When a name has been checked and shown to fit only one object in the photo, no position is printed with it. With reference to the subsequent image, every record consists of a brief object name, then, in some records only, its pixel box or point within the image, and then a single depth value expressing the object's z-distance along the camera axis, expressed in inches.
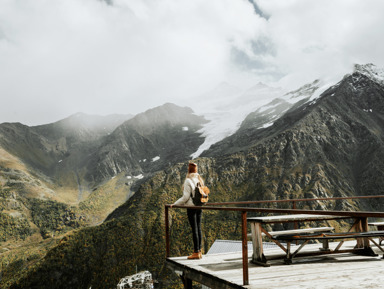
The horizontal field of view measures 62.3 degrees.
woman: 313.9
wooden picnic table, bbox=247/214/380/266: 262.2
